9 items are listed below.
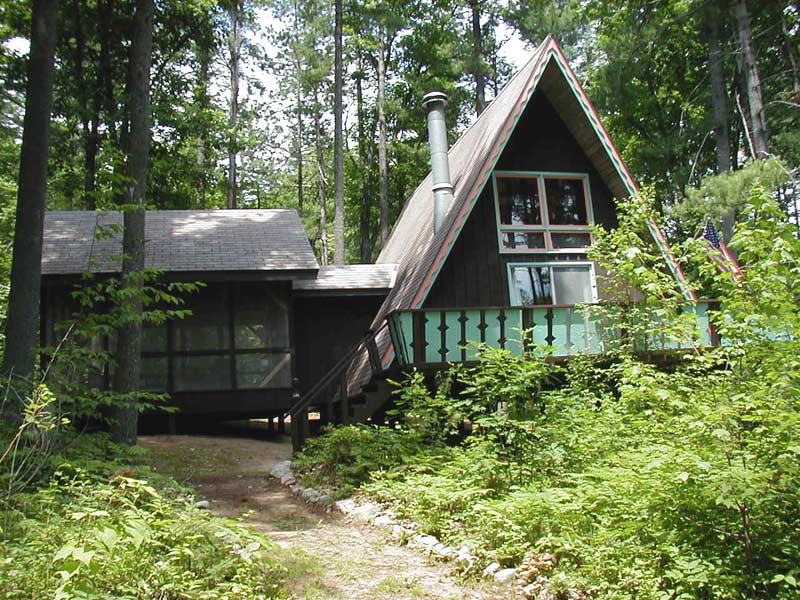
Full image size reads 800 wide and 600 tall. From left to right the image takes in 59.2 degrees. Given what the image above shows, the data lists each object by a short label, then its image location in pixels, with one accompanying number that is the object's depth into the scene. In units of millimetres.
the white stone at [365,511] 7059
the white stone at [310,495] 8148
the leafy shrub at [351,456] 8391
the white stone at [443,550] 5531
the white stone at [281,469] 9812
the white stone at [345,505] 7418
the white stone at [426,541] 5828
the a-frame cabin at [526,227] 11586
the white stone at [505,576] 4824
